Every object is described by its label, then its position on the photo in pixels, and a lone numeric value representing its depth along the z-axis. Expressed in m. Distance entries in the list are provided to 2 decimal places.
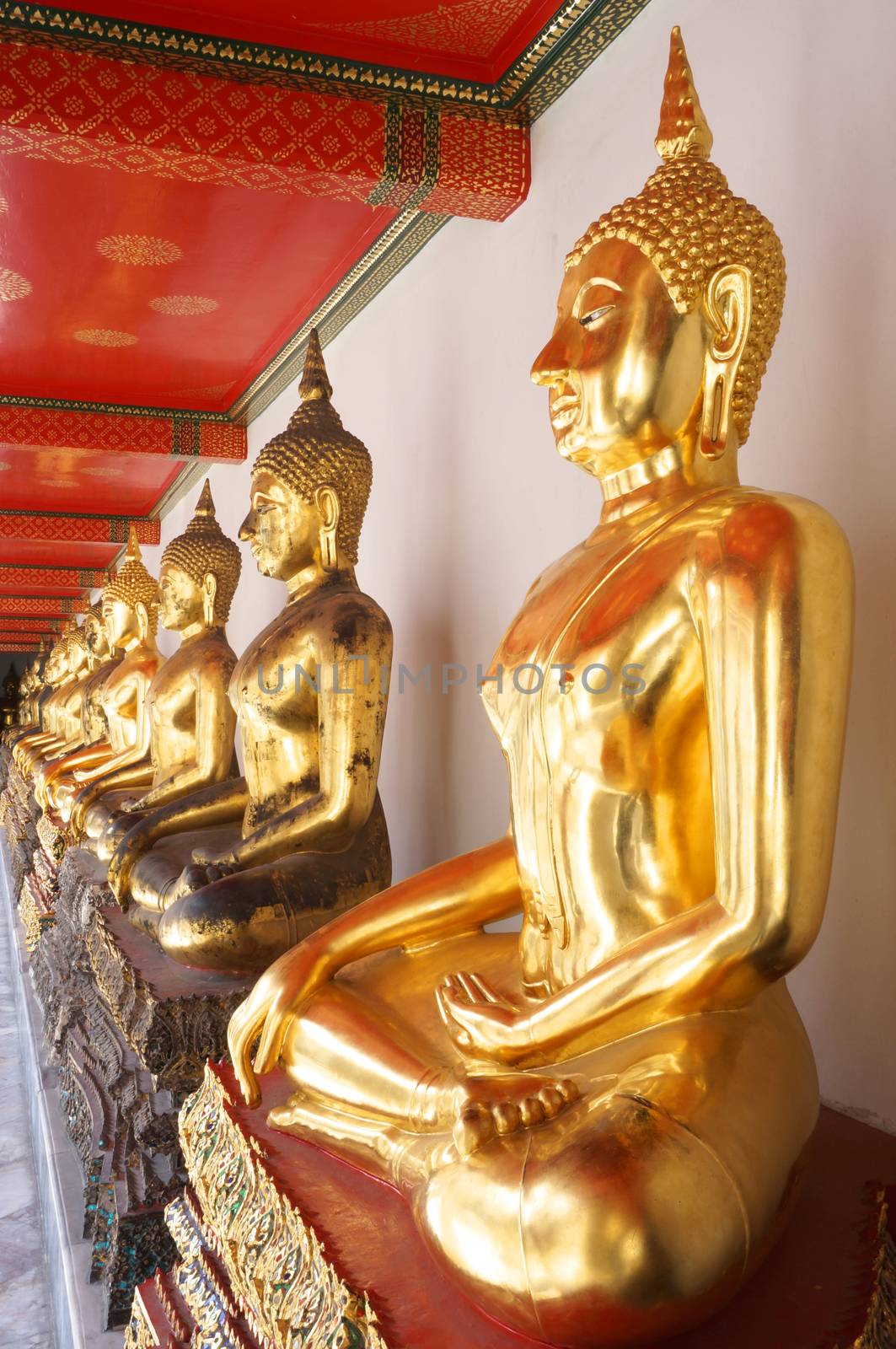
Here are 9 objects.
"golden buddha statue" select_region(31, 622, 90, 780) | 7.11
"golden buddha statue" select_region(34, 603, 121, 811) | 4.78
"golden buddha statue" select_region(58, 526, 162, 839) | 4.06
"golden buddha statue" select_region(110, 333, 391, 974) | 2.13
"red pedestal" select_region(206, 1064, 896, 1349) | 1.00
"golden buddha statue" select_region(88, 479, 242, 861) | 3.24
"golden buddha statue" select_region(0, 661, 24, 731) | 20.38
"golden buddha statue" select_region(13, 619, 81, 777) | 7.60
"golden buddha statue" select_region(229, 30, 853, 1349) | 0.98
